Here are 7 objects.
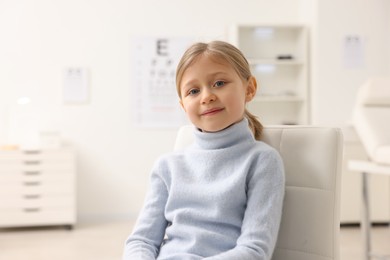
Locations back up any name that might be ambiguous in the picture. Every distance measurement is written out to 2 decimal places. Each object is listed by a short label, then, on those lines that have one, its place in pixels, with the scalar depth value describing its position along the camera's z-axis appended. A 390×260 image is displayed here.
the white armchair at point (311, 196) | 1.35
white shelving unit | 4.82
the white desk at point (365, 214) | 3.03
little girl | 1.27
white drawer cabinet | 4.37
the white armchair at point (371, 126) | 2.89
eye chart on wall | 4.93
